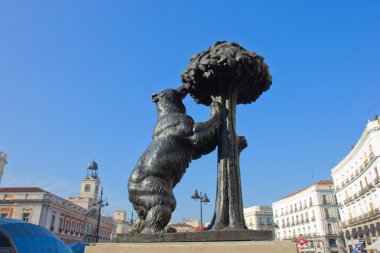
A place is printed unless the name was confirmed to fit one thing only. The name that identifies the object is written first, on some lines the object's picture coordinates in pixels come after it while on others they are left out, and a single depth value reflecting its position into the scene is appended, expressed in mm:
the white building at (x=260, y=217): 67312
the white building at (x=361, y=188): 30147
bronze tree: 3348
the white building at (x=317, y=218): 46688
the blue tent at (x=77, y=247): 17875
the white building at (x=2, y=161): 37938
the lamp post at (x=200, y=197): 17105
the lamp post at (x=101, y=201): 24909
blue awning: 13109
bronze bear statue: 3088
